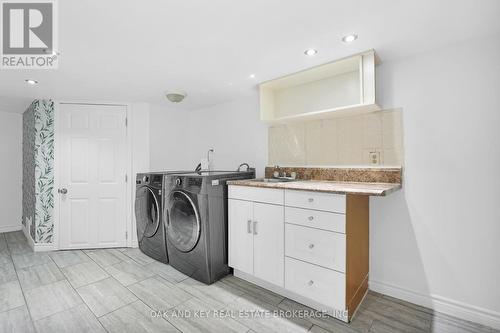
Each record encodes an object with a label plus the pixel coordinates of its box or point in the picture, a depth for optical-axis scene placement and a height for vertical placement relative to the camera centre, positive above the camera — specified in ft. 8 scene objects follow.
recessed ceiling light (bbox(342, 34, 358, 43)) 5.17 +2.84
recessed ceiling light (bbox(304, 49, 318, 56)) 5.80 +2.85
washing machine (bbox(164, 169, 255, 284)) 7.23 -1.75
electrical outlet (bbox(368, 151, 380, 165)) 6.61 +0.27
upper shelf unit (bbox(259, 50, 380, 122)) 5.97 +2.40
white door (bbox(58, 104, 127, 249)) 10.18 -0.21
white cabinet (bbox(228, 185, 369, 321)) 5.33 -1.95
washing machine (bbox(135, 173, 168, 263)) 8.87 -1.79
